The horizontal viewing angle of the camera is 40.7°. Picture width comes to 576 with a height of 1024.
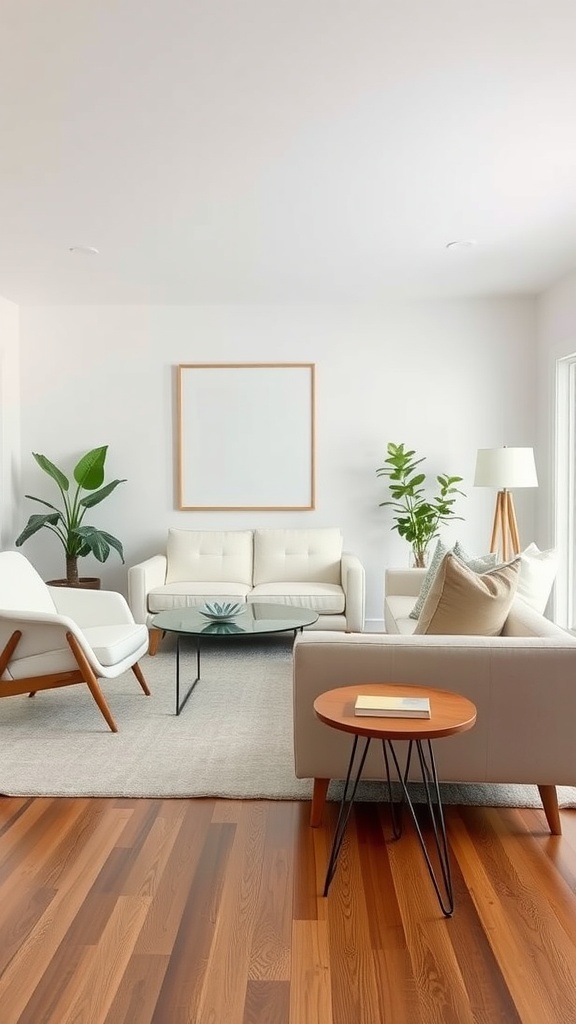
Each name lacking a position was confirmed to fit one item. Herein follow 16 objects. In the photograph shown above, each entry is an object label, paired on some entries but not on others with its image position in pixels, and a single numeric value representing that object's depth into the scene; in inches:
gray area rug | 112.8
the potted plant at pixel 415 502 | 219.6
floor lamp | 198.2
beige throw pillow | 108.3
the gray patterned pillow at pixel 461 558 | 132.3
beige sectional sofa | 97.5
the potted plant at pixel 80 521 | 216.8
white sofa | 204.2
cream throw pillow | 135.0
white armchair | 137.5
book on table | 86.4
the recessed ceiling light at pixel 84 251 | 176.9
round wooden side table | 82.1
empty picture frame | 235.3
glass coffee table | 151.0
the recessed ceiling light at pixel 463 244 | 174.4
